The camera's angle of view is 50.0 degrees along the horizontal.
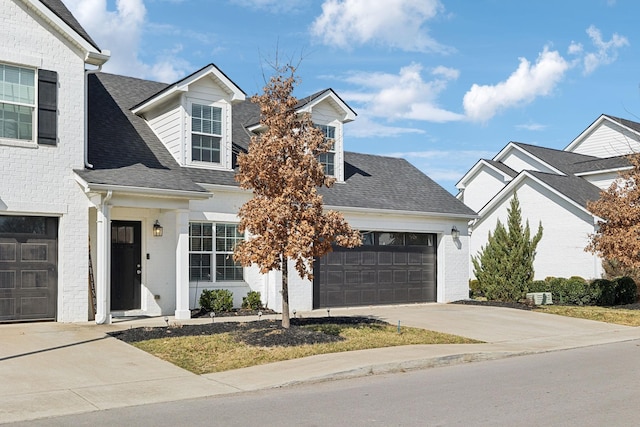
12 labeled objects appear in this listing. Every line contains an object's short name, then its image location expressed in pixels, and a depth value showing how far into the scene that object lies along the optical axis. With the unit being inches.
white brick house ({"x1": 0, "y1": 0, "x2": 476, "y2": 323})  598.5
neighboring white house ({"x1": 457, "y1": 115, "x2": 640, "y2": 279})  1139.2
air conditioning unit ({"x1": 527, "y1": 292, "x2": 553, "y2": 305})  948.9
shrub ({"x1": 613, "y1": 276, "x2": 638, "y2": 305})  973.8
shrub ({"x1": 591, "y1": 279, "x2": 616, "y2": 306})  946.1
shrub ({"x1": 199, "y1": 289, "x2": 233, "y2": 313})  712.4
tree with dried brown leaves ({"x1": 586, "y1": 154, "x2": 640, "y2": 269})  853.2
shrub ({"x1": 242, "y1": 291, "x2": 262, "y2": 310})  748.0
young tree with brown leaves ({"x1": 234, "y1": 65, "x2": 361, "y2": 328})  517.3
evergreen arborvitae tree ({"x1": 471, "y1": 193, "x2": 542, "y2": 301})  939.3
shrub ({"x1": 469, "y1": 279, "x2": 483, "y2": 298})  1084.4
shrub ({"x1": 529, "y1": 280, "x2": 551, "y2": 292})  995.8
